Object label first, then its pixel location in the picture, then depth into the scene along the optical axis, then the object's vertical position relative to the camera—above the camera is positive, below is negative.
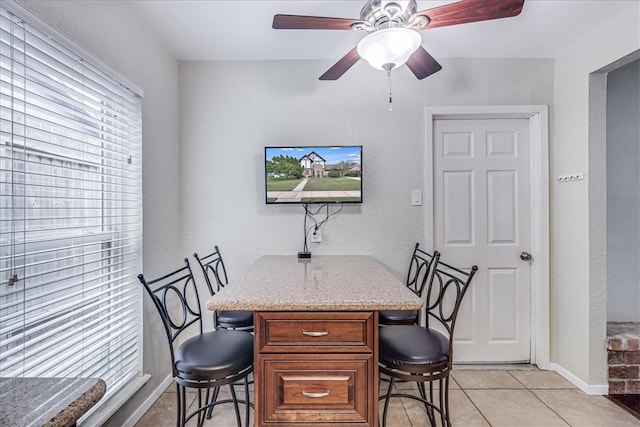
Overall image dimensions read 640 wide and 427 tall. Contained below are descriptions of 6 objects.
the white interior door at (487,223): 2.46 -0.09
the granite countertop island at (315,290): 1.21 -0.35
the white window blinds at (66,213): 1.11 +0.00
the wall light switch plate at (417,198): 2.43 +0.11
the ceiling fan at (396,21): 1.27 +0.85
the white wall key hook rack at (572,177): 2.14 +0.25
